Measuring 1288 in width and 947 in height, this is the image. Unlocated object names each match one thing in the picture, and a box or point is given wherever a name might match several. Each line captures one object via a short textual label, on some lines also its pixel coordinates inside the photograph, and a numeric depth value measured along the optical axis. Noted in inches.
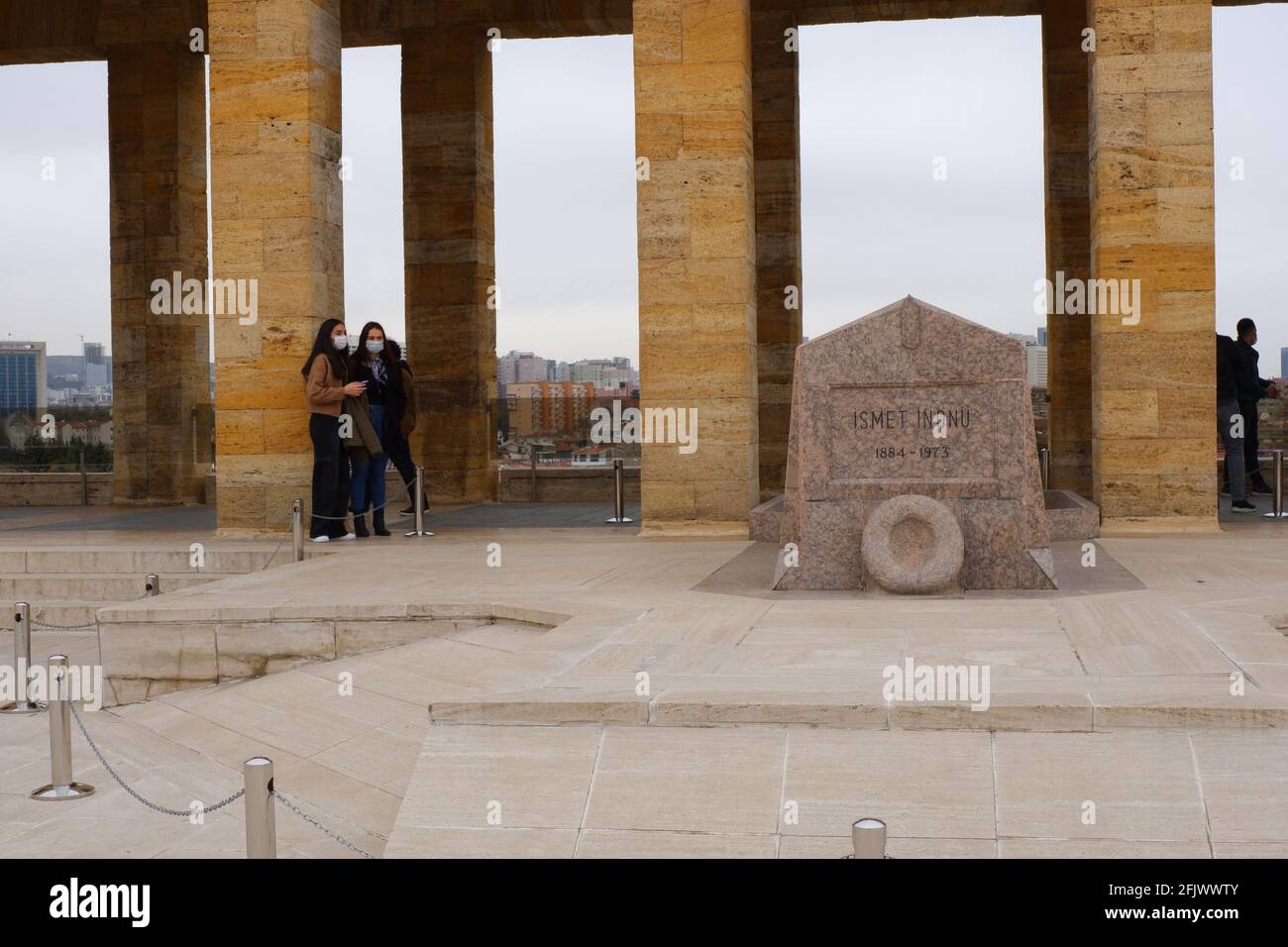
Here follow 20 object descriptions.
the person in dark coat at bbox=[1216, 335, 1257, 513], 662.5
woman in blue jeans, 621.6
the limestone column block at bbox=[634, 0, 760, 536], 591.8
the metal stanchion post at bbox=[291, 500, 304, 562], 527.5
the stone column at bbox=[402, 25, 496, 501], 885.2
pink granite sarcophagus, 400.5
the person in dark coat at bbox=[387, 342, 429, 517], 646.5
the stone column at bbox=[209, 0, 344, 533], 613.6
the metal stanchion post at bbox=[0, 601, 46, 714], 392.5
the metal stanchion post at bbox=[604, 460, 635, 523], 691.4
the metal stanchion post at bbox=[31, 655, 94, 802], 314.7
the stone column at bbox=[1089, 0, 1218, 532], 569.0
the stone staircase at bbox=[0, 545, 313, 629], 545.3
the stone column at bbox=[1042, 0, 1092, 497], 841.5
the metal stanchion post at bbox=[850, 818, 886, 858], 183.5
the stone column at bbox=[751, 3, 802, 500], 882.1
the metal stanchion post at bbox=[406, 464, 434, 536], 634.8
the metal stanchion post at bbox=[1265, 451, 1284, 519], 636.6
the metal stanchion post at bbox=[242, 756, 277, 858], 213.8
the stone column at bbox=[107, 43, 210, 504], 911.7
